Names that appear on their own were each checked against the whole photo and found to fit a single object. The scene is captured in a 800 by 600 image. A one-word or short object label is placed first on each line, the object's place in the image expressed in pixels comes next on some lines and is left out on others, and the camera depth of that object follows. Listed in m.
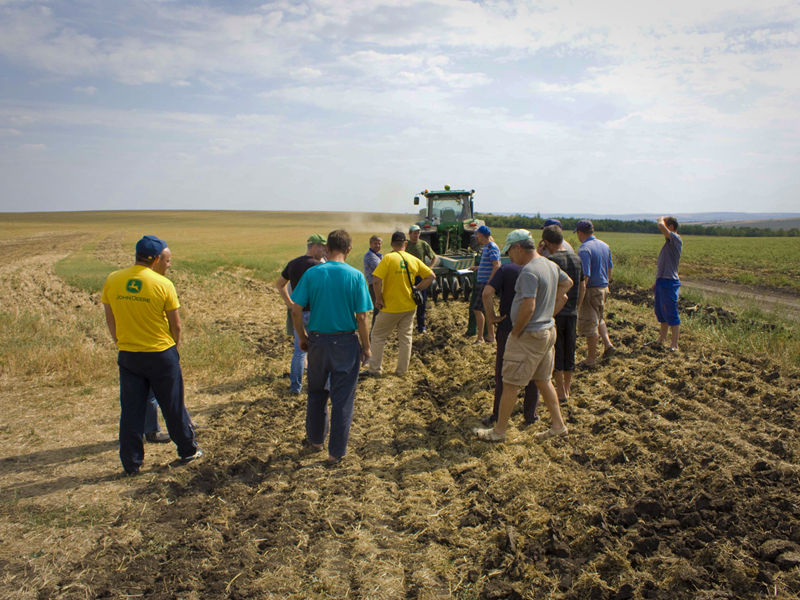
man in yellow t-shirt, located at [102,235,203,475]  3.80
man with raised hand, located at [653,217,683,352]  6.26
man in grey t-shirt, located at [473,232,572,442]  3.99
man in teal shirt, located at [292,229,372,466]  4.02
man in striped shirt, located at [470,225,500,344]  6.91
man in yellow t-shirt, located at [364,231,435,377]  6.14
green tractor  11.51
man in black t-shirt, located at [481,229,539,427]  4.44
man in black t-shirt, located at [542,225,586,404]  4.93
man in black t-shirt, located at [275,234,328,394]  5.09
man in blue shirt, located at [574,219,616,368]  5.89
